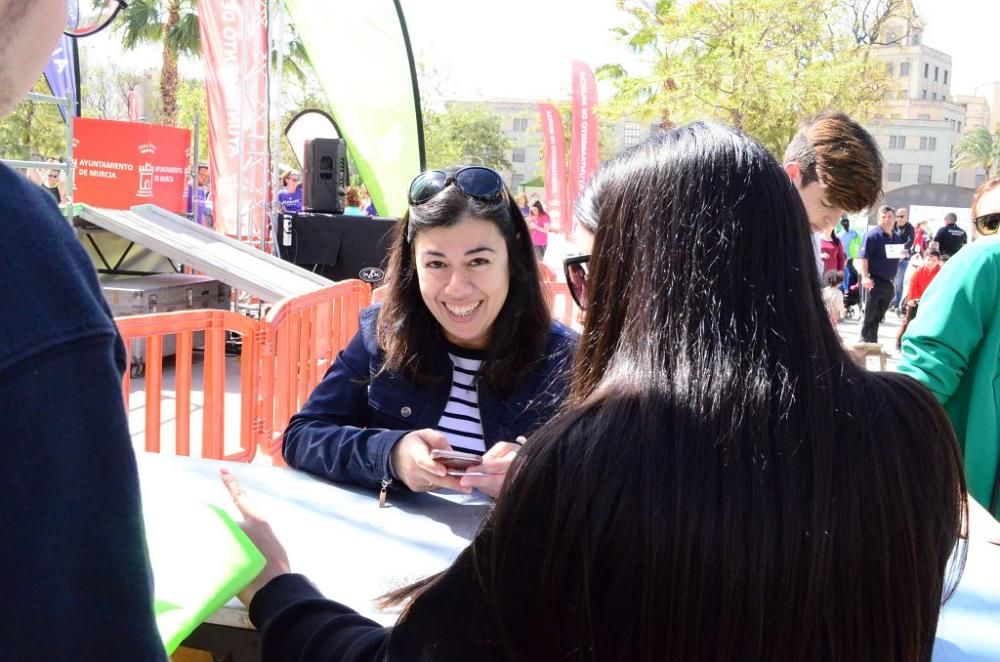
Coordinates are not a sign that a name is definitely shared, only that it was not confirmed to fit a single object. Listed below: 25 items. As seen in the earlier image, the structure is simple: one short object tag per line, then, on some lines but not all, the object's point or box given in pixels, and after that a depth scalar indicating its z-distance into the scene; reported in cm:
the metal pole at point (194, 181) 1426
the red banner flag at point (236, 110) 1071
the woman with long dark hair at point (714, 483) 90
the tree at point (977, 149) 7600
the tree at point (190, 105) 3819
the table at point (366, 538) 150
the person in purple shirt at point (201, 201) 1498
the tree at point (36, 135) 2814
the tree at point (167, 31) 2153
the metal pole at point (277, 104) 1124
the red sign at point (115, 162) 1052
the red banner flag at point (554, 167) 1870
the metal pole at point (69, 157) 778
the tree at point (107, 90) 4522
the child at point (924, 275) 1221
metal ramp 857
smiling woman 230
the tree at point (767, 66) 2022
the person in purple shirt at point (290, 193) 1591
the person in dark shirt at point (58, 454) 65
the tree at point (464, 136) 4553
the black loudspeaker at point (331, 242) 1127
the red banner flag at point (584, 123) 1755
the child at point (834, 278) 671
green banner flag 1030
